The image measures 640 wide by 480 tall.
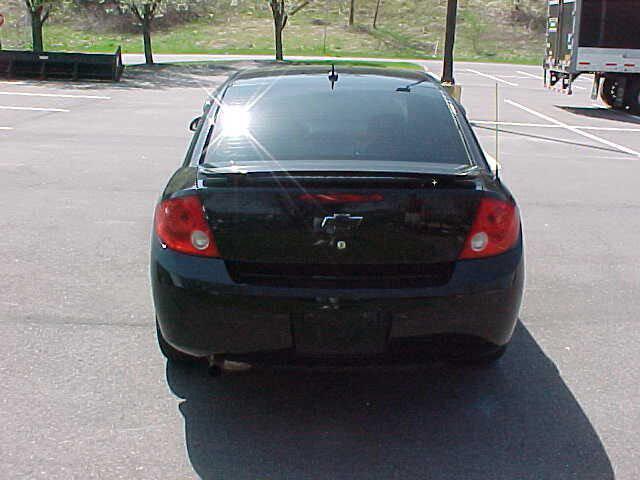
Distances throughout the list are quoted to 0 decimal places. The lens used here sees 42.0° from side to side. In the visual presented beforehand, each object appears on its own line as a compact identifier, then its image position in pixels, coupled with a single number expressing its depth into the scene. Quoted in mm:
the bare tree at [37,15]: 28219
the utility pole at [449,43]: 18656
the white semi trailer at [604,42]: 20328
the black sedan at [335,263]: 3572
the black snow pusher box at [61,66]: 25922
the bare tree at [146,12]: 31094
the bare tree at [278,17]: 38041
